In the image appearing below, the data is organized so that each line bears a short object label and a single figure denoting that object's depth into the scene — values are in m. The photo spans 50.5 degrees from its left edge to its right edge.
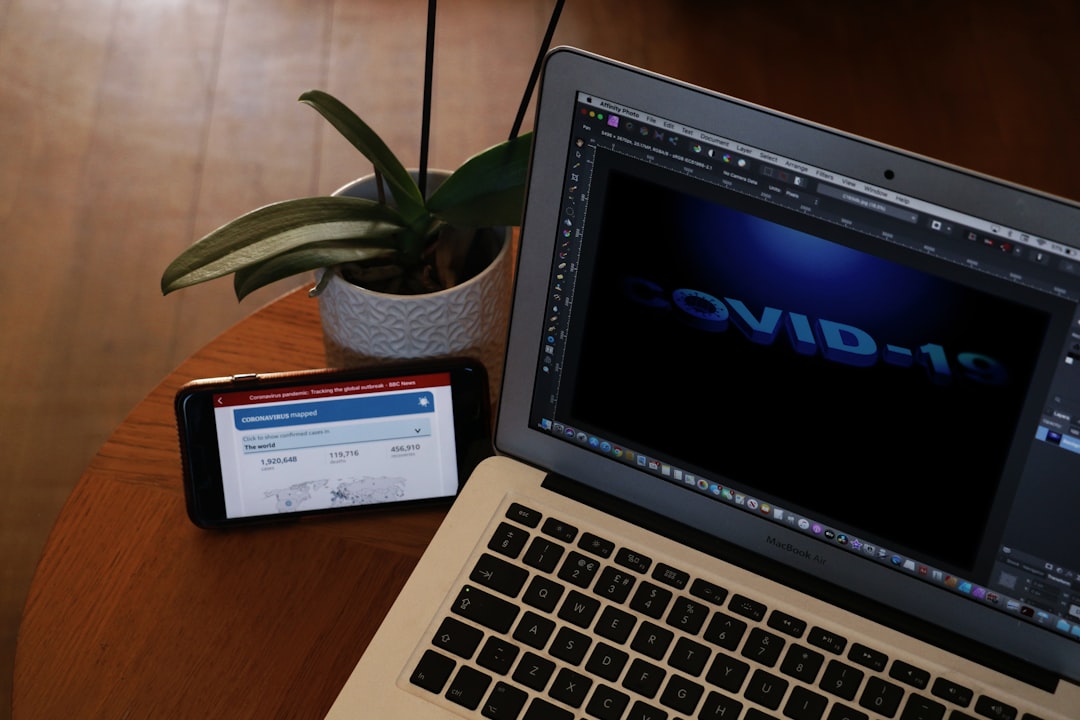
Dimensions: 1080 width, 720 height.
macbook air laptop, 0.66
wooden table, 0.79
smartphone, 0.85
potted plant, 0.82
